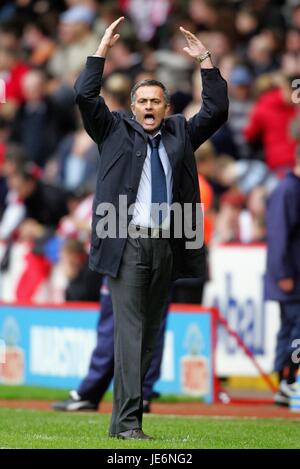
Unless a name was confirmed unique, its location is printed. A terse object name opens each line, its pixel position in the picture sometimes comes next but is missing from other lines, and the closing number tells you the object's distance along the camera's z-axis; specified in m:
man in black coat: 9.83
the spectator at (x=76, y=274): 15.62
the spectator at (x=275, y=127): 18.06
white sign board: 15.20
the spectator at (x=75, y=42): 21.70
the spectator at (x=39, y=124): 21.23
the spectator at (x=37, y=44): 23.03
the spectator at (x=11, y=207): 17.73
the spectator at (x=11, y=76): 21.97
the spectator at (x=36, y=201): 17.80
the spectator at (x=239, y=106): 18.98
